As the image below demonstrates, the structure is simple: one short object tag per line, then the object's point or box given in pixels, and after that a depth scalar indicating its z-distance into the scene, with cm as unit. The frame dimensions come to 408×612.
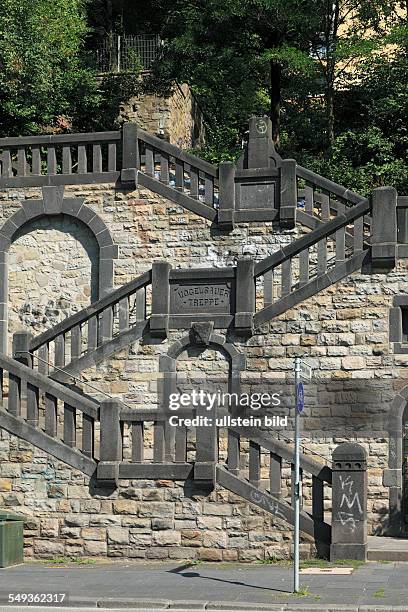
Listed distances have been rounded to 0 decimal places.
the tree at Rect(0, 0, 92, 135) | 2897
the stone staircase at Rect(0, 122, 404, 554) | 1655
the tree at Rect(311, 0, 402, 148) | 3095
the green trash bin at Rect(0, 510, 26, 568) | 1606
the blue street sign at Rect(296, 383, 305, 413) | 1417
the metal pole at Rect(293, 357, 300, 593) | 1373
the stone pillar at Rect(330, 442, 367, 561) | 1583
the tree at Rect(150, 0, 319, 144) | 3062
